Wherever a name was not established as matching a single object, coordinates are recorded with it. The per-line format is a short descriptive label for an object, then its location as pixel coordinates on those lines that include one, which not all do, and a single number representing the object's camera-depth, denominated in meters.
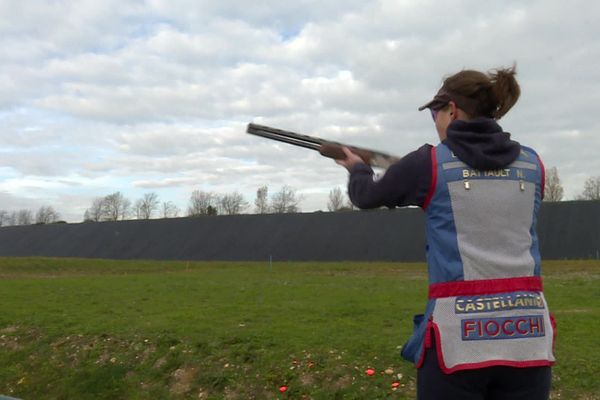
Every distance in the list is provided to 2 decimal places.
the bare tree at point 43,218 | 108.78
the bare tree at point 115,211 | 108.62
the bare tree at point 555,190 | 72.08
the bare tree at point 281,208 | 95.51
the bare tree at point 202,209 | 89.64
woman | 2.25
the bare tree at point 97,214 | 107.81
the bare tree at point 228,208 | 98.94
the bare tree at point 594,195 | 79.97
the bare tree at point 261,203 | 98.75
